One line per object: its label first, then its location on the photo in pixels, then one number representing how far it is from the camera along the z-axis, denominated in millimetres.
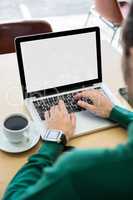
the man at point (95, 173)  598
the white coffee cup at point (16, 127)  1063
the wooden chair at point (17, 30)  1827
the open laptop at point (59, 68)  1265
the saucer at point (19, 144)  1091
